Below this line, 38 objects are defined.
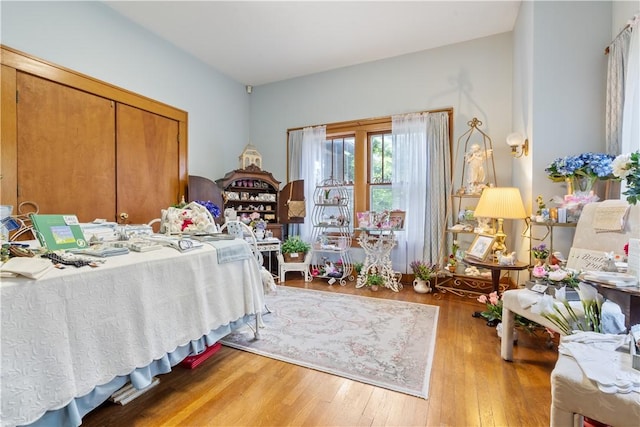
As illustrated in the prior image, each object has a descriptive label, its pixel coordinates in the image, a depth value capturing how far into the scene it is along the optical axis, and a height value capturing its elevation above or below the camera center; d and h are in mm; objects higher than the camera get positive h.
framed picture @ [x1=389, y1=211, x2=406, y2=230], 4027 -124
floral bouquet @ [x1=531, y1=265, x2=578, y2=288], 1885 -448
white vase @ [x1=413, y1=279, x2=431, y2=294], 3734 -1001
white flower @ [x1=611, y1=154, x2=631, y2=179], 1573 +248
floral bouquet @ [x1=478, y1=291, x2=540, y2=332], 2606 -923
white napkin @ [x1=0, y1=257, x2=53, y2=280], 1009 -206
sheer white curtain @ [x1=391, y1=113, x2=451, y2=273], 4008 +424
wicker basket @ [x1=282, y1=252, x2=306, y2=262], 4355 -711
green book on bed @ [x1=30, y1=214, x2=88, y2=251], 1372 -107
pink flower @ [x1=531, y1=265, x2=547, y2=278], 2082 -452
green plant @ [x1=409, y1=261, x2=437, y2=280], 3751 -798
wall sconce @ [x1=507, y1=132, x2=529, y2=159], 3004 +720
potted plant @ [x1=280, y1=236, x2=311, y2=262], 4355 -604
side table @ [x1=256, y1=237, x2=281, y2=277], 4227 -524
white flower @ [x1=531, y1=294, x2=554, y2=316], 1737 -592
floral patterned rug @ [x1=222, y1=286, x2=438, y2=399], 1875 -1052
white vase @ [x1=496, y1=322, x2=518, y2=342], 2378 -1019
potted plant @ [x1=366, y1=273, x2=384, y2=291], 3891 -965
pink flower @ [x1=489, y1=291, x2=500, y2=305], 2633 -820
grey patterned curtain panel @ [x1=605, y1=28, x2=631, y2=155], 2309 +1001
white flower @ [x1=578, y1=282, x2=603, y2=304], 1515 -451
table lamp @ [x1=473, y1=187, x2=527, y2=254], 2791 +56
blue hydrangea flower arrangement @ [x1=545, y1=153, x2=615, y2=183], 2277 +365
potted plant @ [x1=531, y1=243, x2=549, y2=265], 2456 -375
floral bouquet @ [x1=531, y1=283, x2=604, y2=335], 1510 -582
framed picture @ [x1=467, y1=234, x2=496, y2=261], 2962 -390
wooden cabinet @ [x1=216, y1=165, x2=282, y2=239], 4473 +282
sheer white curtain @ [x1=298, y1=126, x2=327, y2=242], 4816 +842
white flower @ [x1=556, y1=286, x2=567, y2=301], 1775 -527
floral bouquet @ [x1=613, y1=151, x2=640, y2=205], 1481 +199
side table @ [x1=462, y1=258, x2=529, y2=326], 2709 -546
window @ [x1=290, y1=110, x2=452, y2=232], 4500 +801
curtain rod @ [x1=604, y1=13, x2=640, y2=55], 2080 +1413
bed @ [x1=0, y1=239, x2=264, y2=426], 981 -510
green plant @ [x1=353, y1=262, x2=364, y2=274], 4311 -854
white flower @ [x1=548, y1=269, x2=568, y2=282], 1902 -437
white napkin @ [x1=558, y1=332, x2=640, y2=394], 935 -560
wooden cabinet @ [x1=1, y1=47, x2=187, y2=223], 2576 +713
